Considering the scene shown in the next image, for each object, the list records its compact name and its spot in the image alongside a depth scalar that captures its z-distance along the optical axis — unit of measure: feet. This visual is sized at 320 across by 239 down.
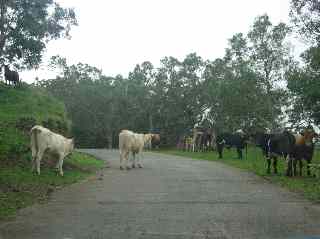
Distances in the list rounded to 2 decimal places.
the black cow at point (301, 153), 62.34
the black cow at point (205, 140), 134.89
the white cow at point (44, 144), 56.13
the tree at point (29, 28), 85.05
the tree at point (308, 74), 93.71
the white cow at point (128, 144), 72.49
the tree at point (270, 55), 154.81
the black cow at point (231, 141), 100.33
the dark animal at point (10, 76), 97.30
